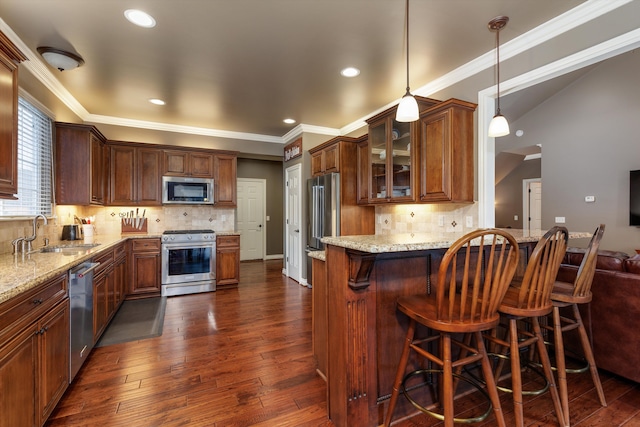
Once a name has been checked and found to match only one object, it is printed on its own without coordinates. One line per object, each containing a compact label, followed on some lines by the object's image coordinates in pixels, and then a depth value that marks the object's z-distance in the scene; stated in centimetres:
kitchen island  156
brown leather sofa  196
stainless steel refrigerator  416
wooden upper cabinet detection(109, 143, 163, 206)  430
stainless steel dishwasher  198
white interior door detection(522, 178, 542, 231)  771
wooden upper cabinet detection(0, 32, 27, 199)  171
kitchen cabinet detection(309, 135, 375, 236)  418
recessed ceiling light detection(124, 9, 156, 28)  213
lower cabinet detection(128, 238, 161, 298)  405
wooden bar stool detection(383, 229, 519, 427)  128
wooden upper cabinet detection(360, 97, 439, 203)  303
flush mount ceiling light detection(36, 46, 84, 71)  256
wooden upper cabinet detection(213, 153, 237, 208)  489
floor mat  285
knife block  450
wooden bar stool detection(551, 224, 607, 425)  167
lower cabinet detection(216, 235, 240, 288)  456
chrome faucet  224
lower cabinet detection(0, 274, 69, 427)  125
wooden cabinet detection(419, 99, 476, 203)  271
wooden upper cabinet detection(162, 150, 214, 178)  459
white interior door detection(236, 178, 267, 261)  716
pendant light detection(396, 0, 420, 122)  200
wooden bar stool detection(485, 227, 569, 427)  147
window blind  266
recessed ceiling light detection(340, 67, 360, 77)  299
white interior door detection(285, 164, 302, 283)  504
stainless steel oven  423
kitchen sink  264
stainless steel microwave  454
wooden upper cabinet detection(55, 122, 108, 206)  340
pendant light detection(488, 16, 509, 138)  222
